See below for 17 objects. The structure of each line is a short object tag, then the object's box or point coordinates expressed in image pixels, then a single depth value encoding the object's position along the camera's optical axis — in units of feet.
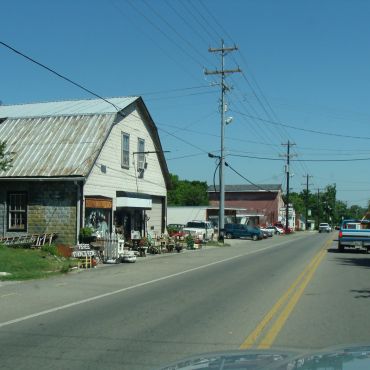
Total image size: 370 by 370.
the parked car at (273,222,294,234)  263.90
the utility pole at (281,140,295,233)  242.17
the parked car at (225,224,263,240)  179.01
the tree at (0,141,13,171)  75.87
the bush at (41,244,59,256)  70.68
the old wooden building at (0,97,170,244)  81.82
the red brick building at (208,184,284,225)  323.57
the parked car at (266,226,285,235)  249.88
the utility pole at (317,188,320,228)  453.99
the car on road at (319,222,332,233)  313.12
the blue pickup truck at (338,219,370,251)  101.09
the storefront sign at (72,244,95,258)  67.72
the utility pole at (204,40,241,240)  140.46
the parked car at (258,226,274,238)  200.57
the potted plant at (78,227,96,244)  79.00
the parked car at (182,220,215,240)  141.18
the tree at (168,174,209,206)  333.62
